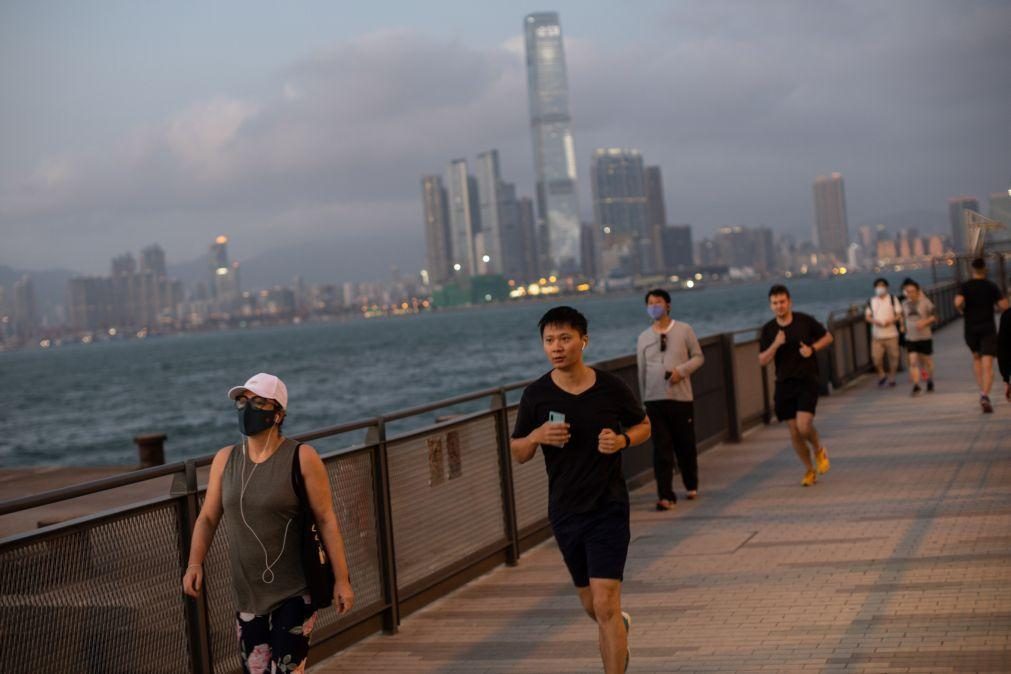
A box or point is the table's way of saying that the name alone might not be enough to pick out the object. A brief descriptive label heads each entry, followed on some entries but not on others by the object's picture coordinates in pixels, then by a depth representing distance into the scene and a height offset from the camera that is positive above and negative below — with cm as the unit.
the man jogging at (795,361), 1202 -87
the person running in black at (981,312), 1549 -72
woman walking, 522 -90
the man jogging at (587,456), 591 -77
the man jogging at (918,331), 1877 -106
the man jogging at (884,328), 2094 -112
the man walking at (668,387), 1162 -98
